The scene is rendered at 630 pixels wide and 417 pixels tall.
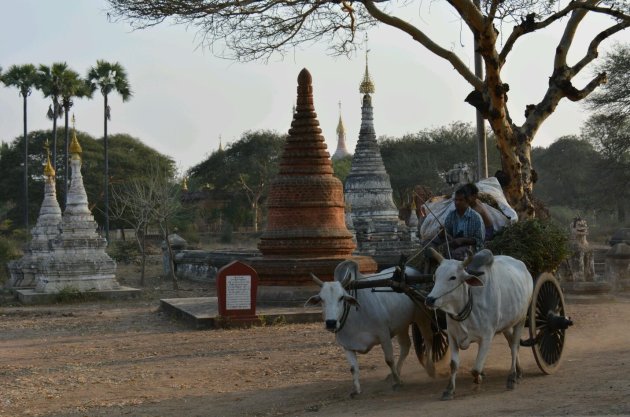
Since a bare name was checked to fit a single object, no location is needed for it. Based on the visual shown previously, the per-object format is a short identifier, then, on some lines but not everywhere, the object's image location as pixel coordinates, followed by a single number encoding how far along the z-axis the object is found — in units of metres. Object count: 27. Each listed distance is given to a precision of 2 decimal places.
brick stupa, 17.53
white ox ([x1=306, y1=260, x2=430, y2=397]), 8.45
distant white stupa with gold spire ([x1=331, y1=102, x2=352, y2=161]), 86.38
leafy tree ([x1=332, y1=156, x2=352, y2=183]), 61.78
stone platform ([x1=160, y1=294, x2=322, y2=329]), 15.27
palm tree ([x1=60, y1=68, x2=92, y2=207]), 40.12
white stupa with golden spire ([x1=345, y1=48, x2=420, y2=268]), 39.42
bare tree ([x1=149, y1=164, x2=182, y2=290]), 30.19
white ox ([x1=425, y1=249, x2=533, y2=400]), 7.87
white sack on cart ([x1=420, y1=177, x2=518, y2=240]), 9.66
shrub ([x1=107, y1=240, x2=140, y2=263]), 37.78
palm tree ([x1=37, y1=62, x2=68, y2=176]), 40.03
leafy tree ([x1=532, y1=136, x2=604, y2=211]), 58.49
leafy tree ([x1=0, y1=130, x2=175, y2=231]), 51.59
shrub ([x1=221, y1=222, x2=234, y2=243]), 51.41
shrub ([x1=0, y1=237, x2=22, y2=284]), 31.72
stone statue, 21.30
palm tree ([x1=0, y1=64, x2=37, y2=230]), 41.69
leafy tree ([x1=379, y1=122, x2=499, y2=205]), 56.06
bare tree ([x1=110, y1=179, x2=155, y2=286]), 33.06
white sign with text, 15.16
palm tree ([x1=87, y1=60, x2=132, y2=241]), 40.88
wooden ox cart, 8.50
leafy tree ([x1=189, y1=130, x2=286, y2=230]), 55.19
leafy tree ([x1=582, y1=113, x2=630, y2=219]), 36.16
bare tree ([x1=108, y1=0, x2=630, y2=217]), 14.62
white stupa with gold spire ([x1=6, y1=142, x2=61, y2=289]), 27.73
